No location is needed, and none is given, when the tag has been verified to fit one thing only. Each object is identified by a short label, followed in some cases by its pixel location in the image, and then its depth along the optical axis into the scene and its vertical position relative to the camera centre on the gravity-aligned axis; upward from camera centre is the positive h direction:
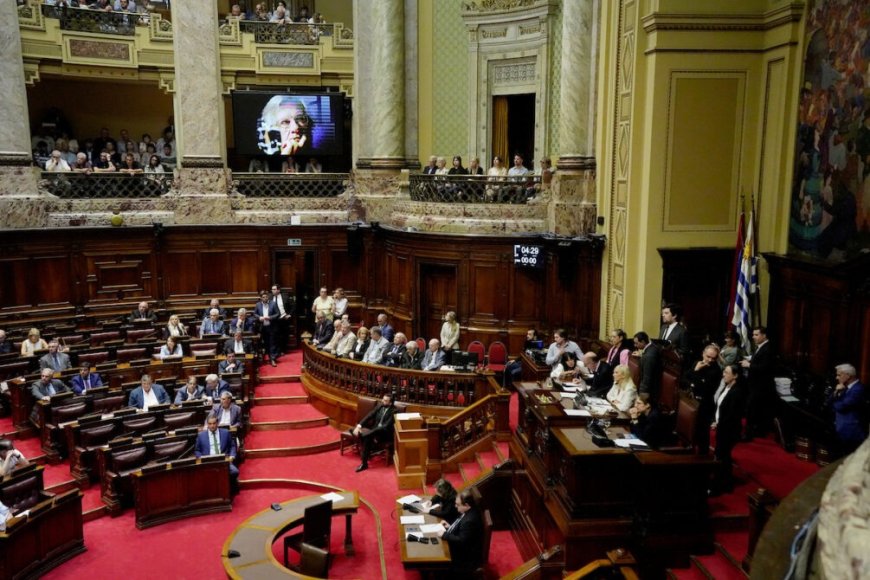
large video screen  16.77 +1.35
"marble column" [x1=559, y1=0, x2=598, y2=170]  12.39 +1.70
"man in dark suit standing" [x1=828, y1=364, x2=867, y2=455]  6.84 -2.20
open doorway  16.09 +1.24
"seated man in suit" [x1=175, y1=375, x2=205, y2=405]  10.88 -3.24
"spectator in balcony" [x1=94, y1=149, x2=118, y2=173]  15.73 +0.36
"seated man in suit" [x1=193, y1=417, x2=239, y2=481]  9.57 -3.49
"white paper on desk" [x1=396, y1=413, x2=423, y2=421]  10.05 -3.30
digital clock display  12.88 -1.35
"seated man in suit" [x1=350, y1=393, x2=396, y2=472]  10.35 -3.58
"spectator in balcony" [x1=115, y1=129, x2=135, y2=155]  17.42 +0.95
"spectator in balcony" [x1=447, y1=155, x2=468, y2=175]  14.14 +0.25
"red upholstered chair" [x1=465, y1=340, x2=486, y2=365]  12.59 -2.95
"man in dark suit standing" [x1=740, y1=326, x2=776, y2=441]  8.52 -2.40
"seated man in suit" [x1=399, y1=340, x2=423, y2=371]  11.58 -2.87
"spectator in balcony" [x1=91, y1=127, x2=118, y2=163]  17.11 +0.88
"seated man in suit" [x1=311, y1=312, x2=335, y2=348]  13.32 -2.83
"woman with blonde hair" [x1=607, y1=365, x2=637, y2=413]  7.75 -2.28
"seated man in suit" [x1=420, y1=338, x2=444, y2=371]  11.41 -2.85
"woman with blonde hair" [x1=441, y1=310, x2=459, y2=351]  12.67 -2.69
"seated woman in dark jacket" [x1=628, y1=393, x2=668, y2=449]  6.48 -2.22
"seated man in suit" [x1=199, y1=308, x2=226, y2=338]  14.05 -2.83
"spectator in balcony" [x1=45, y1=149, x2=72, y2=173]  15.46 +0.37
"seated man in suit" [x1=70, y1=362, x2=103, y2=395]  11.17 -3.13
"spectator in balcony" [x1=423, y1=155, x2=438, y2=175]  14.71 +0.30
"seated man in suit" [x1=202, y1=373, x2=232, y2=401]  11.06 -3.21
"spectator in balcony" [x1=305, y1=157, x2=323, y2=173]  17.56 +0.35
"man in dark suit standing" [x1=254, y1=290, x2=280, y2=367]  14.55 -2.83
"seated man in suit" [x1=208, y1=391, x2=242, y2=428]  10.41 -3.38
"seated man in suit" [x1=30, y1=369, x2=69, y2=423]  10.82 -3.14
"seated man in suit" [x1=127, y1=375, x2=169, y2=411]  10.66 -3.21
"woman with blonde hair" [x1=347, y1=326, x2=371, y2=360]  12.31 -2.83
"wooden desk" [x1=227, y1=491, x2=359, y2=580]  6.93 -3.74
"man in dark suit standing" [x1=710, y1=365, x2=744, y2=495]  6.94 -2.36
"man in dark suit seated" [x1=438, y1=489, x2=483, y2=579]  6.88 -3.44
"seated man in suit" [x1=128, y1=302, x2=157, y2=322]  14.54 -2.72
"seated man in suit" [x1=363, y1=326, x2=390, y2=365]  11.98 -2.80
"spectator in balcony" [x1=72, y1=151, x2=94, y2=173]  15.56 +0.35
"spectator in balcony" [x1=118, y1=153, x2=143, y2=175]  15.80 +0.33
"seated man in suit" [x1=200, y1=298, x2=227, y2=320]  14.63 -2.72
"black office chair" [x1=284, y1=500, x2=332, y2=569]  7.58 -3.67
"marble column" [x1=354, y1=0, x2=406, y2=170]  15.69 +2.31
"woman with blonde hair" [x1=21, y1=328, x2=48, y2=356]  12.40 -2.85
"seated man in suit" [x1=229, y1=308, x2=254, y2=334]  14.10 -2.84
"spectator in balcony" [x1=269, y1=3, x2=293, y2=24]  17.44 +4.00
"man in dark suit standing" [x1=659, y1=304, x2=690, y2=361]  9.02 -1.90
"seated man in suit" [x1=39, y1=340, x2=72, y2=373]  11.79 -2.95
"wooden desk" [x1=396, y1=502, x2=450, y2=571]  6.88 -3.61
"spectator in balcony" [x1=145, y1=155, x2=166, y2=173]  16.33 +0.35
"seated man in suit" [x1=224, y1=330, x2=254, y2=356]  13.24 -3.06
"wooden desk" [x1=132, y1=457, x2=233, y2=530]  8.73 -3.86
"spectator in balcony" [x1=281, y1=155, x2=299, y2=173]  17.38 +0.37
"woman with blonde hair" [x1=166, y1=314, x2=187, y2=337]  13.80 -2.83
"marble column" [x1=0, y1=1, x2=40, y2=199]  14.56 +1.23
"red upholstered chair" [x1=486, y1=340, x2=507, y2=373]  12.82 -3.12
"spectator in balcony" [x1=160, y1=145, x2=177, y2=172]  17.00 +0.51
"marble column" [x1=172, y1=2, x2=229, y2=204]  15.95 +1.79
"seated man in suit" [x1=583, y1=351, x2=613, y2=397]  8.65 -2.41
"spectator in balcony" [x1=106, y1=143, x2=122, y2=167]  16.56 +0.60
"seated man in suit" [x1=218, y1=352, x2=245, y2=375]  12.02 -3.11
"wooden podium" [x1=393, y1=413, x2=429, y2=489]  9.71 -3.74
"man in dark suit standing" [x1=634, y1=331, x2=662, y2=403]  8.21 -2.17
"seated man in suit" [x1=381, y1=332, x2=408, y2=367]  11.70 -2.80
